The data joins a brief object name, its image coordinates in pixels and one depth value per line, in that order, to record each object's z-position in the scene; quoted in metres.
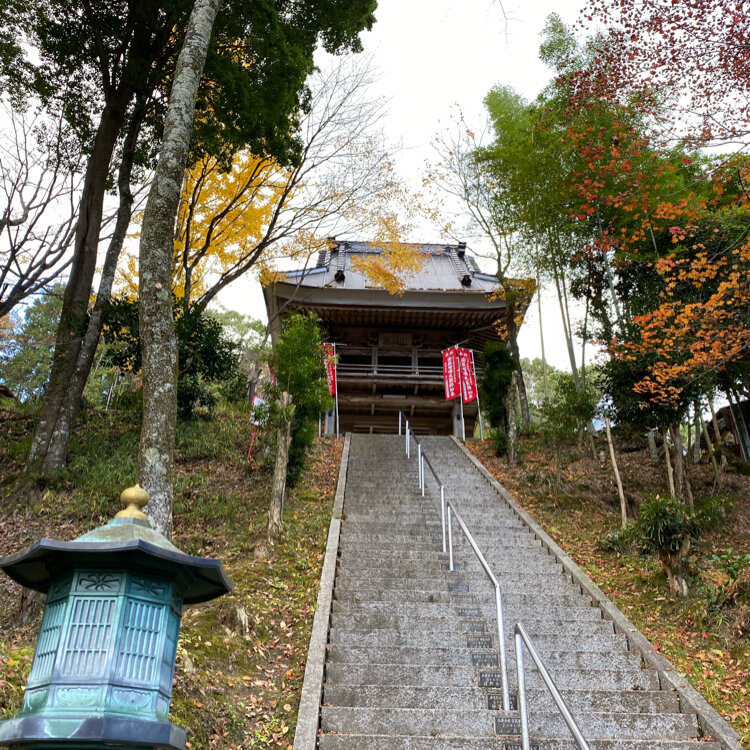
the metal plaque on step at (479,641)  5.47
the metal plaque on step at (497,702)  4.59
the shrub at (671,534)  6.93
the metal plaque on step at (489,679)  4.90
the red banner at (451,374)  15.88
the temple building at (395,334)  16.88
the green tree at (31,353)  19.12
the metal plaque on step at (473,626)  5.71
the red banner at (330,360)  10.34
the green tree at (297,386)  9.46
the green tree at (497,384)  13.83
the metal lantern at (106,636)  1.99
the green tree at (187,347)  10.03
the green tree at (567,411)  10.95
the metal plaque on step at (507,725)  4.32
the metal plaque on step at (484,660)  5.21
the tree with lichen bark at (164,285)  4.80
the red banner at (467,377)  15.60
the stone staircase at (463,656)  4.35
